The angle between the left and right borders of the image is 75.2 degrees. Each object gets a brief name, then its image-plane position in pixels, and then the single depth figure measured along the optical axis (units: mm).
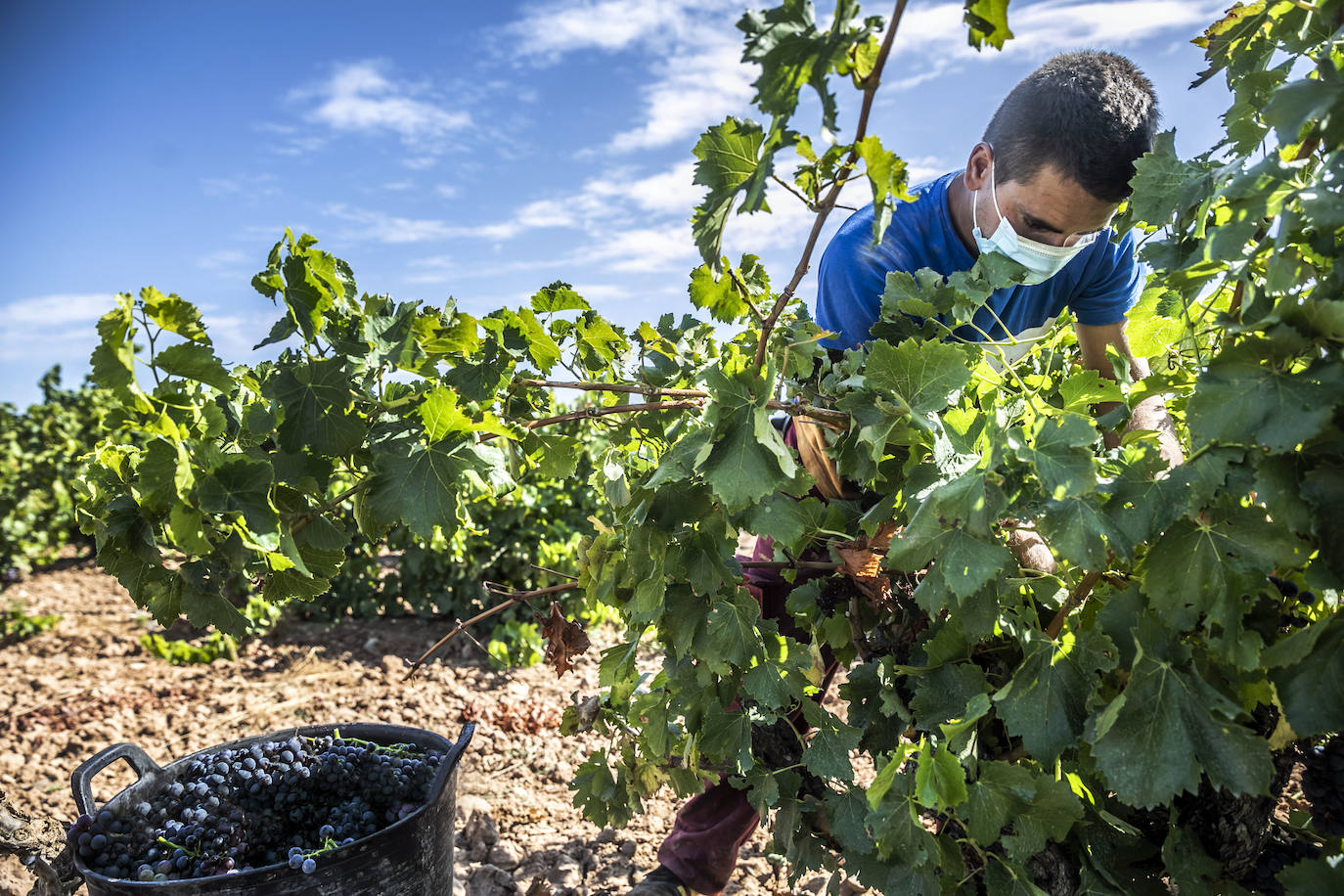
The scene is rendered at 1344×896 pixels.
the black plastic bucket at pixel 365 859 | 1771
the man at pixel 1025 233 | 2143
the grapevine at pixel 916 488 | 1122
